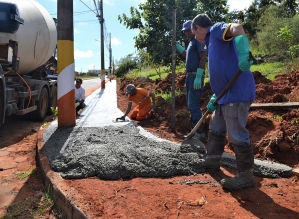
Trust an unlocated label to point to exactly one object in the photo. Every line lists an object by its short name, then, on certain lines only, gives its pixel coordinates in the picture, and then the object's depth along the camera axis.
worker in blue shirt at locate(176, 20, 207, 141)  4.56
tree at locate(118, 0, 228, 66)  7.87
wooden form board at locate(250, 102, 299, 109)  5.00
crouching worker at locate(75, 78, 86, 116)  8.45
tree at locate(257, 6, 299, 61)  14.41
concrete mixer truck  5.78
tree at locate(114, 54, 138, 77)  39.86
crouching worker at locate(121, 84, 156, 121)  6.77
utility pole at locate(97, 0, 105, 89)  19.11
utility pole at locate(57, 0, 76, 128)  5.57
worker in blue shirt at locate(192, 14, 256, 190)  2.75
